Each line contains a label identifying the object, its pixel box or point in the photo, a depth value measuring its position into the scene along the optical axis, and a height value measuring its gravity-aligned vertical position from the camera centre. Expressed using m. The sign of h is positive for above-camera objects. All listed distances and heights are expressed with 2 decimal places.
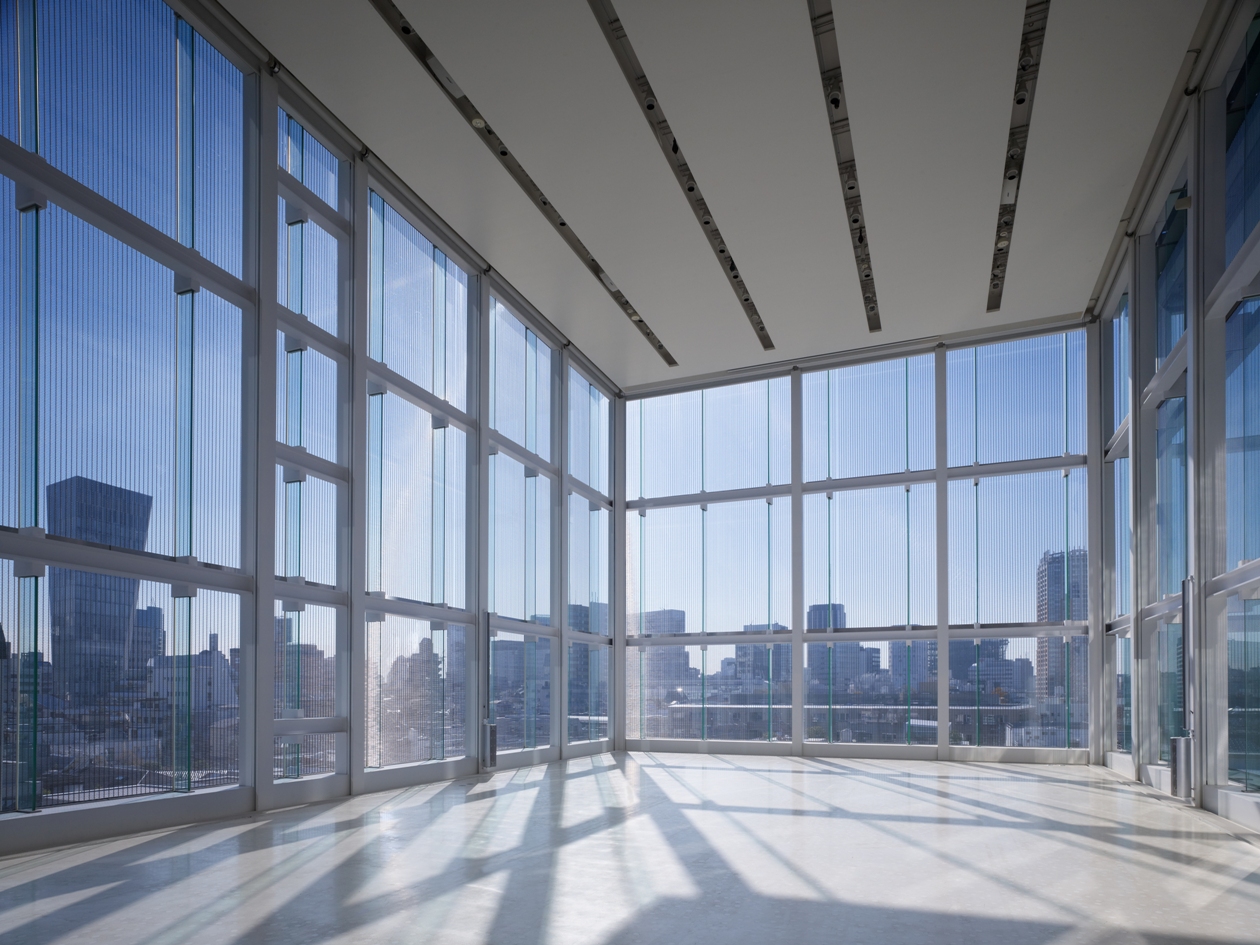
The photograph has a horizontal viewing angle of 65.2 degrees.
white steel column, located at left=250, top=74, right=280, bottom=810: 10.32 +0.82
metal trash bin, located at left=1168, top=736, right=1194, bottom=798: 11.68 -2.53
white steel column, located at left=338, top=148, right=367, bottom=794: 11.95 +0.94
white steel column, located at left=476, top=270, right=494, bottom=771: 14.95 +0.15
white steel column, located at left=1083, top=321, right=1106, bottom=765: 17.34 +0.34
